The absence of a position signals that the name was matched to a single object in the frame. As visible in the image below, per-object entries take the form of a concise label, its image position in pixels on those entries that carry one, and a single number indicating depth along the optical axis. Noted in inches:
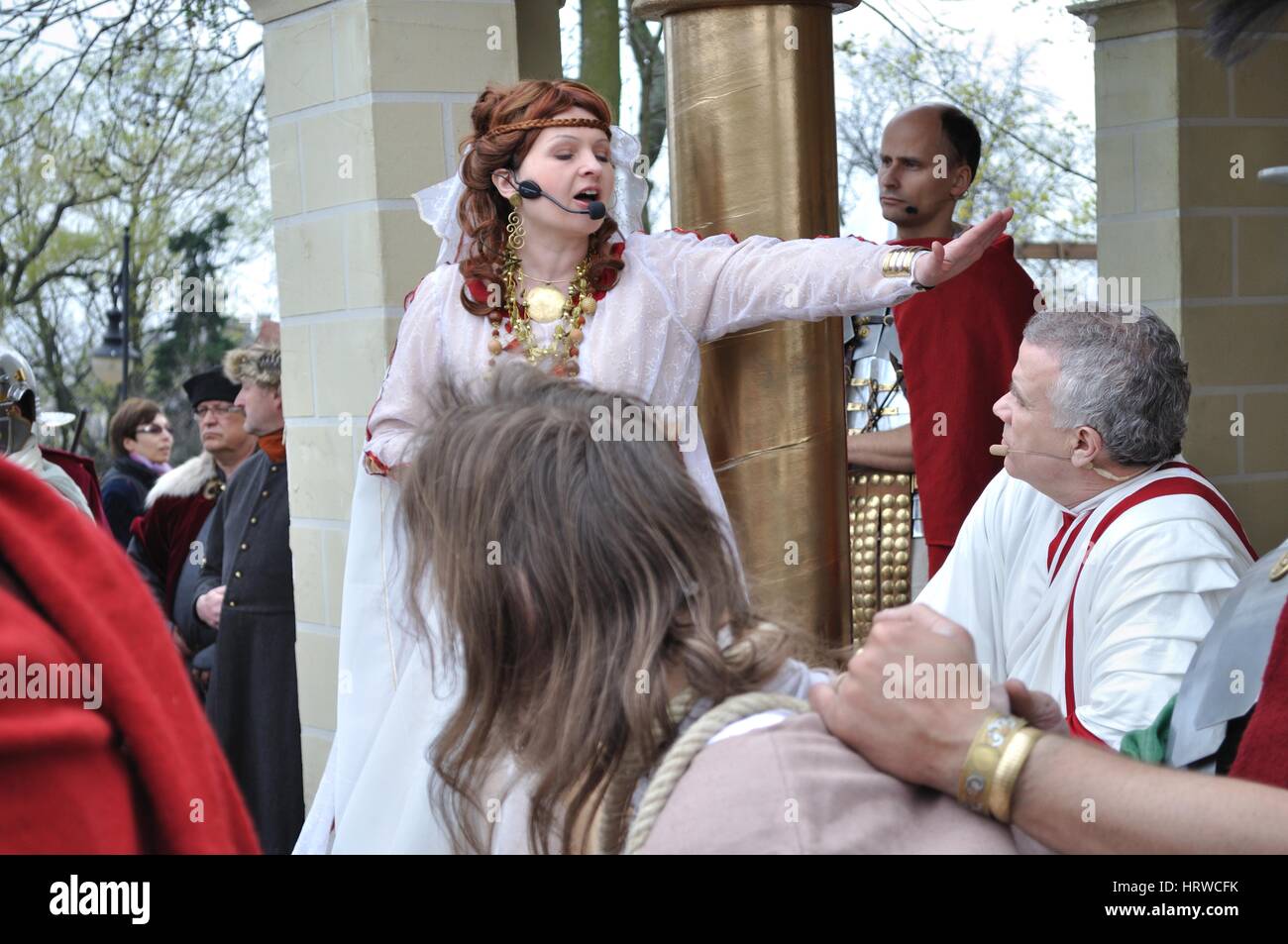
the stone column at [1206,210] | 177.0
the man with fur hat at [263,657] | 191.2
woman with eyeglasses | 289.6
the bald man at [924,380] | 159.8
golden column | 137.6
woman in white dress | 128.6
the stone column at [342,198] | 153.3
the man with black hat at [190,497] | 225.9
